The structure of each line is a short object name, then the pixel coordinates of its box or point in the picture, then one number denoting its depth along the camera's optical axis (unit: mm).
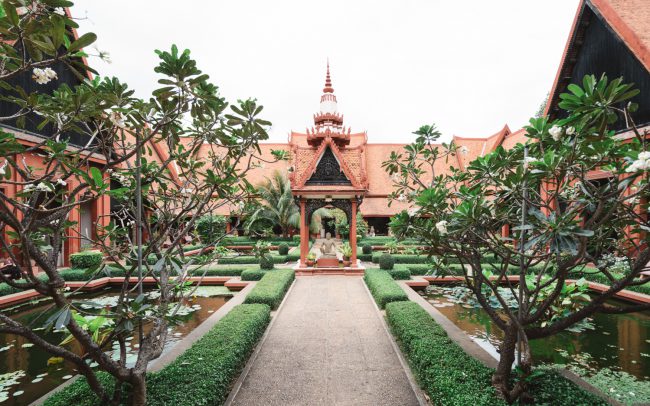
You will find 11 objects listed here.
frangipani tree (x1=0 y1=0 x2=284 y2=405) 2222
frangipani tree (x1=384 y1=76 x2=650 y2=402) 2566
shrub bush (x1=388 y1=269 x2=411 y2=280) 11084
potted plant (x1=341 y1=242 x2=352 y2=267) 12984
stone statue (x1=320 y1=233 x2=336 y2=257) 12719
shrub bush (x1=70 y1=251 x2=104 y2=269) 11766
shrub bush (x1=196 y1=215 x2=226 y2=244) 16611
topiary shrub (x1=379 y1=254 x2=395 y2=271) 11852
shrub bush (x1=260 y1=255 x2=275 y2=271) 11867
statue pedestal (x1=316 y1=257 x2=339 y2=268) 12480
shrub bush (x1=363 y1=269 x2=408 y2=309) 7660
